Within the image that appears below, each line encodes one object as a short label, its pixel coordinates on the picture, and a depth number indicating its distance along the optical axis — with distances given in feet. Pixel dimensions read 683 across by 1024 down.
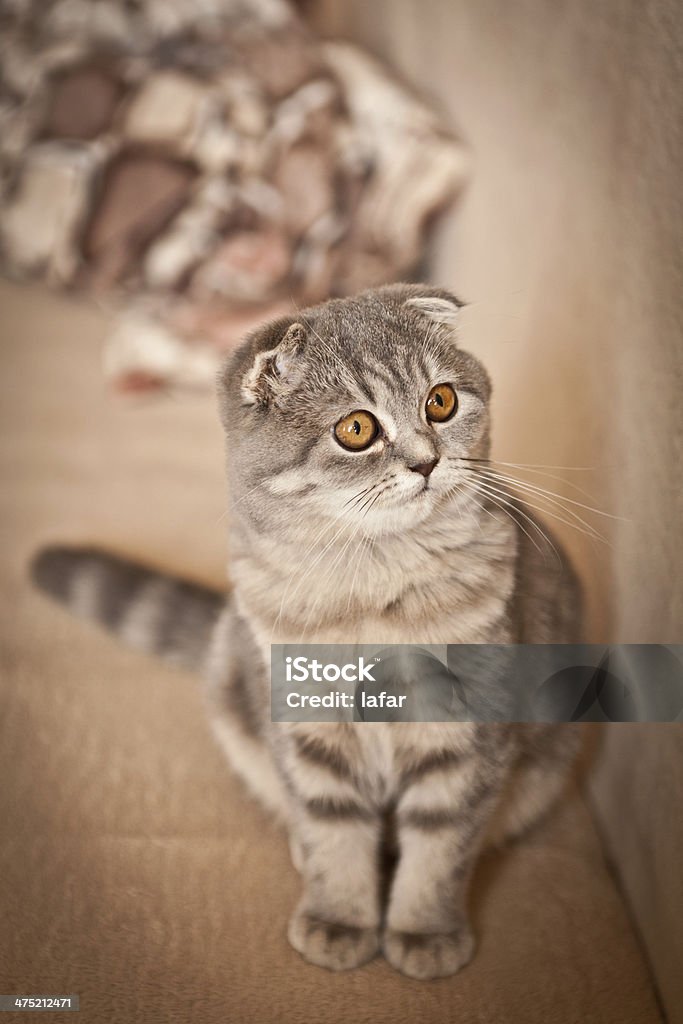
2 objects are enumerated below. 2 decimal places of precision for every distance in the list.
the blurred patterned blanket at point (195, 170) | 2.91
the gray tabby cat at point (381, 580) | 1.59
